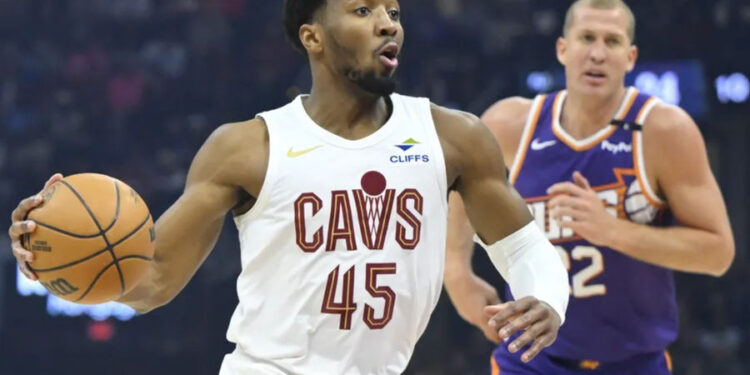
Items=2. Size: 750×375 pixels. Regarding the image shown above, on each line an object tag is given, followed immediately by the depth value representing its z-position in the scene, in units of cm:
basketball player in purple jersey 802
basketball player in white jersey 593
